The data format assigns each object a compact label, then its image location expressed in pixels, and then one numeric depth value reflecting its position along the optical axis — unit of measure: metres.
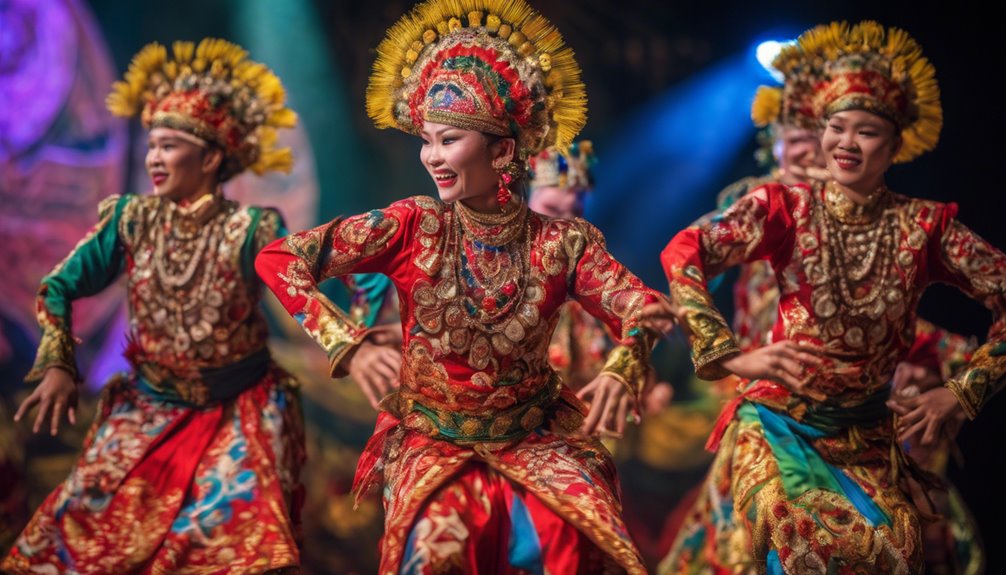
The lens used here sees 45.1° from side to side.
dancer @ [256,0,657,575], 3.24
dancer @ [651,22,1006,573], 3.65
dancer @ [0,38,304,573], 3.96
